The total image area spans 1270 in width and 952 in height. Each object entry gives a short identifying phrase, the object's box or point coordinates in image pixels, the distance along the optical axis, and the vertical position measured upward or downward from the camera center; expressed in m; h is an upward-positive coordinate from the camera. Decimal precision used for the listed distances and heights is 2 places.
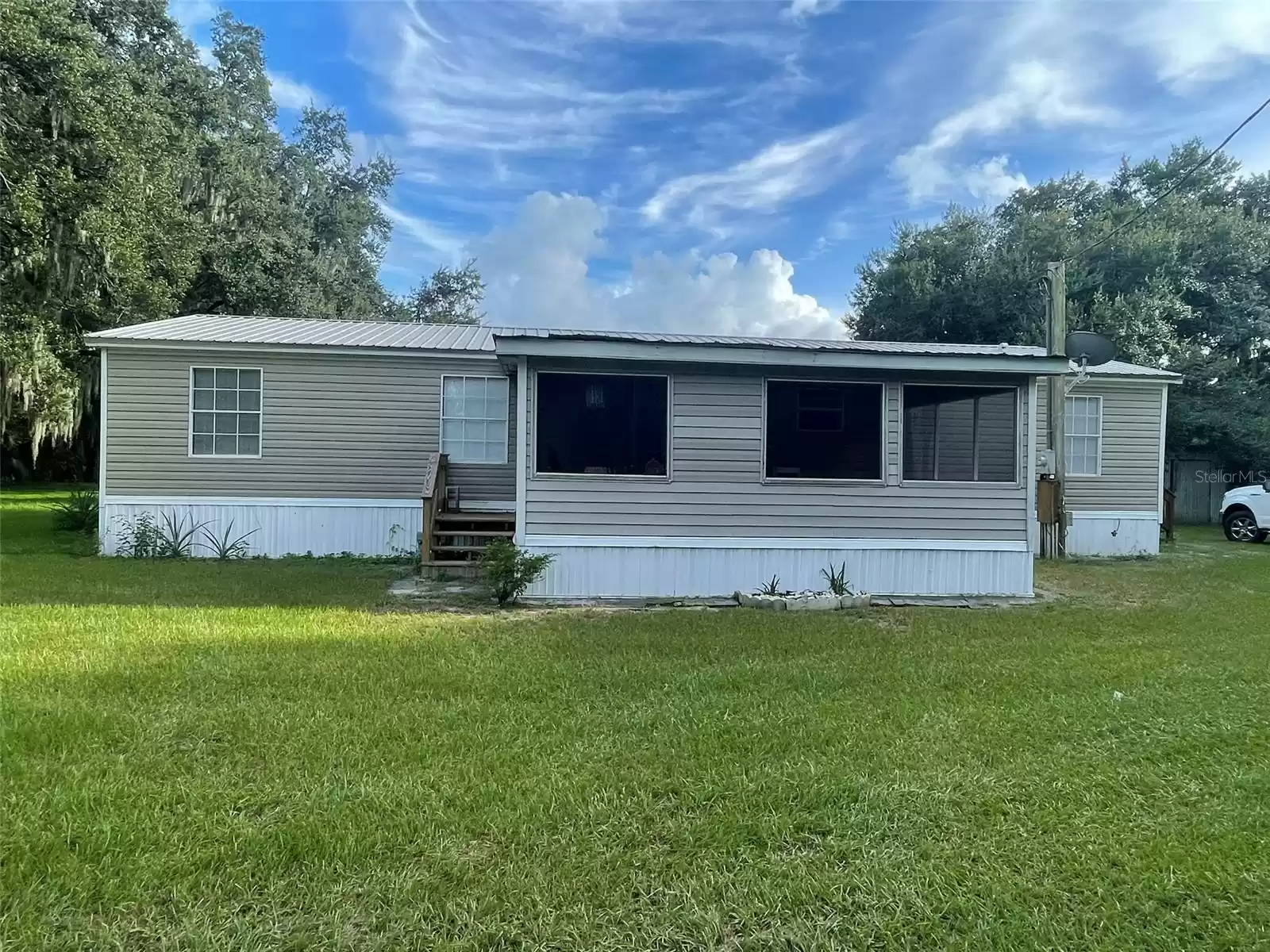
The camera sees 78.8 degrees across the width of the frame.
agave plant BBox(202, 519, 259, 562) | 10.26 -1.12
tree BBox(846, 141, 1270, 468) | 18.42 +5.26
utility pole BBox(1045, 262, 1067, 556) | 11.25 +1.44
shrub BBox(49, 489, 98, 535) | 11.81 -0.91
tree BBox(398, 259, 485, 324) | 29.70 +6.57
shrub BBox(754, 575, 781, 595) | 7.79 -1.19
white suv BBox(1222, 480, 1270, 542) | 13.75 -0.60
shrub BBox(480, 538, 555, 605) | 7.11 -0.95
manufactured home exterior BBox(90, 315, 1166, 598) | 7.66 +0.16
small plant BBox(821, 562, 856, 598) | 7.78 -1.10
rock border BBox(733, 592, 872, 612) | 7.31 -1.25
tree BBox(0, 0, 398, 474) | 11.93 +5.37
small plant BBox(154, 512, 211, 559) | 10.08 -1.02
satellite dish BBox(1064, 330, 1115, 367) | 10.52 +1.76
